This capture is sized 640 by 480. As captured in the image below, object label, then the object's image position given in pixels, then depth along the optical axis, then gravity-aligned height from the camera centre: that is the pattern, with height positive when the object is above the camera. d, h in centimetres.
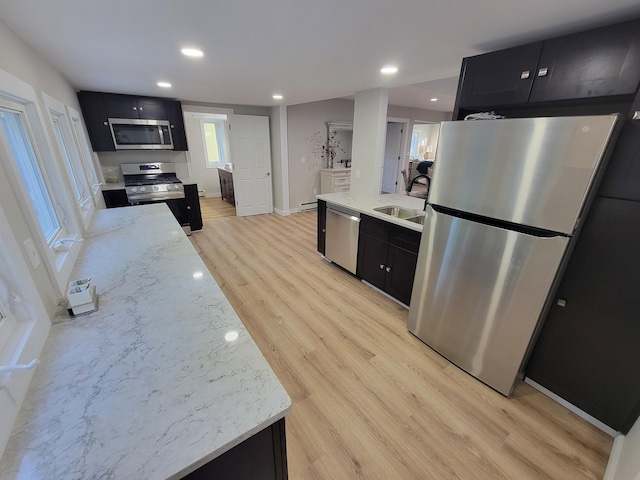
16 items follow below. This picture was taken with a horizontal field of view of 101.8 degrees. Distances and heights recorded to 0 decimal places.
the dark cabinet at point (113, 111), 364 +48
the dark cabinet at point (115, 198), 371 -74
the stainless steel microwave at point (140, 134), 387 +16
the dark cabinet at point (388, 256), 235 -98
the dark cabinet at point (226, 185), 599 -87
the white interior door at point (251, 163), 500 -30
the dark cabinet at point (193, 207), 431 -97
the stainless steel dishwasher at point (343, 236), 291 -97
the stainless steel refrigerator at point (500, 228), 128 -42
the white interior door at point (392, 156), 720 -16
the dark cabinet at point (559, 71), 124 +44
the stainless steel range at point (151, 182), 384 -55
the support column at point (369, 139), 345 +15
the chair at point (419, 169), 852 -61
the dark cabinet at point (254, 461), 70 -85
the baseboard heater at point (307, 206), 593 -125
